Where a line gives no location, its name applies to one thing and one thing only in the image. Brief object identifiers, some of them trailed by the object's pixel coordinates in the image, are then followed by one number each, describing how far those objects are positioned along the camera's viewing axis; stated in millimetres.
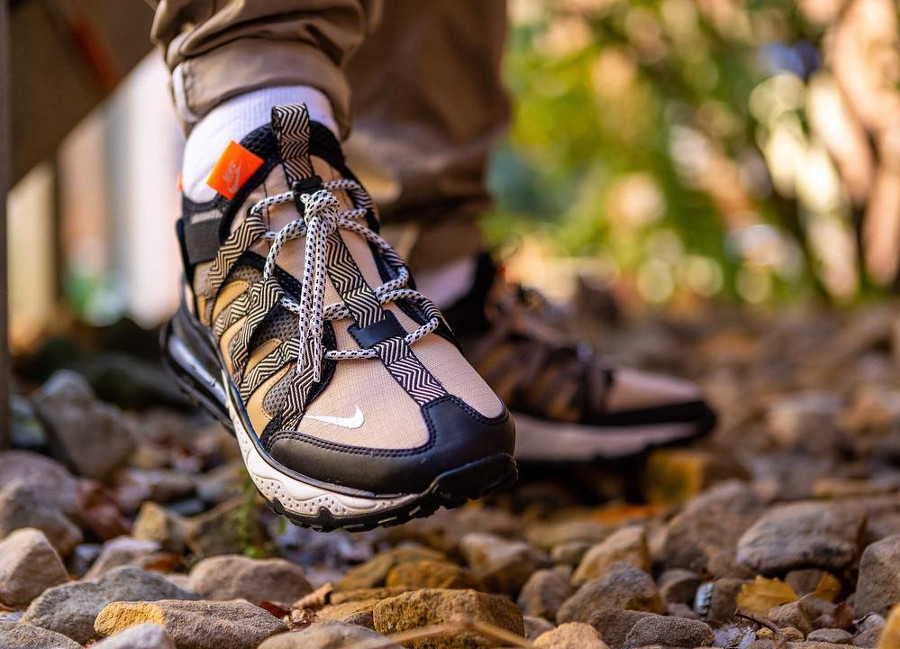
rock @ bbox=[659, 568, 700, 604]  1095
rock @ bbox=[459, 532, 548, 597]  1180
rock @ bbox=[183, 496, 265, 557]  1227
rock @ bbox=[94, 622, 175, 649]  727
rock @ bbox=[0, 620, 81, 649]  850
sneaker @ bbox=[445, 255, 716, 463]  1646
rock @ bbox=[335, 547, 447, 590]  1116
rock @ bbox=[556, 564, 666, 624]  1000
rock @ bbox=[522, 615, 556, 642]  958
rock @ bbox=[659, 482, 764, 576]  1176
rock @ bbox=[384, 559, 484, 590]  1074
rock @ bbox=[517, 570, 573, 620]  1077
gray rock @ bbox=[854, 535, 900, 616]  955
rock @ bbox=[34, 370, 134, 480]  1430
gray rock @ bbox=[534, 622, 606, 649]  820
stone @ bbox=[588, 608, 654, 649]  905
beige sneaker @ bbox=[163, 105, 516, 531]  906
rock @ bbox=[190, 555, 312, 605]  1065
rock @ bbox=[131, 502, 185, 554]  1245
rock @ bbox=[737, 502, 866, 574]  1089
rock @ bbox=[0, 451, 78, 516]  1259
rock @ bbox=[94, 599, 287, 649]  840
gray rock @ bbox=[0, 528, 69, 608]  1016
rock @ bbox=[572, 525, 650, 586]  1159
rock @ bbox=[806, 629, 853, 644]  883
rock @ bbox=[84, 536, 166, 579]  1153
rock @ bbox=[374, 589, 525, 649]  875
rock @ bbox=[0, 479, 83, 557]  1156
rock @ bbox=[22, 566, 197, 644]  919
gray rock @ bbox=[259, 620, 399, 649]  764
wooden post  1368
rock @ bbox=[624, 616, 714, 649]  866
